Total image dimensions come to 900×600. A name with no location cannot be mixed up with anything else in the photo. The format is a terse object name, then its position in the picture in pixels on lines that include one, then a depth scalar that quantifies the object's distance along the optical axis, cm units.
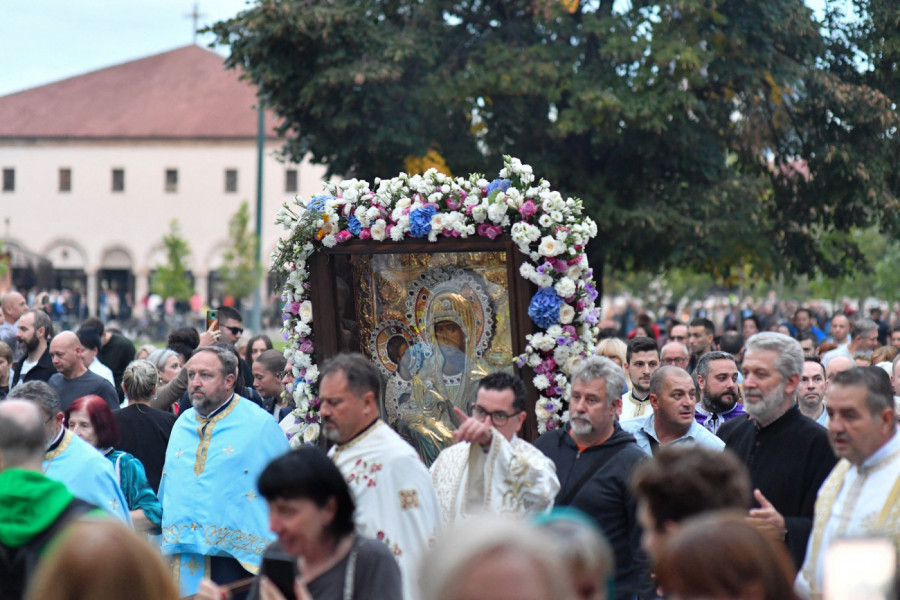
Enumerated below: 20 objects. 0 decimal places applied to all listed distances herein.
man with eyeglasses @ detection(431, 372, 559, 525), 1064
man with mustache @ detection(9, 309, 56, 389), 2137
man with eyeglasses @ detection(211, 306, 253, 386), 2241
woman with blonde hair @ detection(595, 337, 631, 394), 2106
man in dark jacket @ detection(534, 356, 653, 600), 1160
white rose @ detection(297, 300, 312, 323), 1713
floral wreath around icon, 1562
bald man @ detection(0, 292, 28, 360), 2591
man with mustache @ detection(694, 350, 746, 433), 1642
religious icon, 1667
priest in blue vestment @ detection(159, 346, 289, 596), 1390
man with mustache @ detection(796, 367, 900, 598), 926
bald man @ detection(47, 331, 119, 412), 1842
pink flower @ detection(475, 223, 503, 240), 1594
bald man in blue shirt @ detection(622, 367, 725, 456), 1355
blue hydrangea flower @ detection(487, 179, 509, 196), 1612
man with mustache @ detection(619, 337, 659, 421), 1769
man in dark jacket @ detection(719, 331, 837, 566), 1109
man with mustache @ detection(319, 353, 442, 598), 984
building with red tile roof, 11944
